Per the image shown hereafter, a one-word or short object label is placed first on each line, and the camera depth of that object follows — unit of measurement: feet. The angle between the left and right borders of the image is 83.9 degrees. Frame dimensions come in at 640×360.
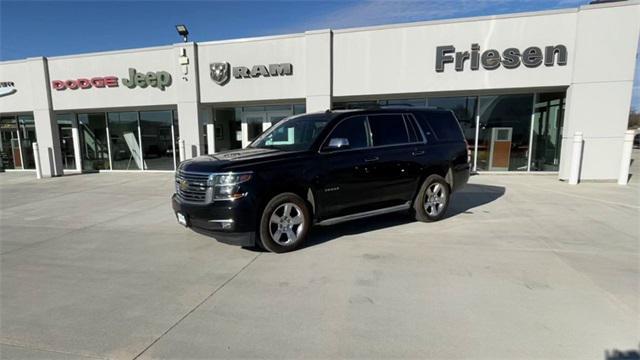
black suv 15.15
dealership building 35.24
